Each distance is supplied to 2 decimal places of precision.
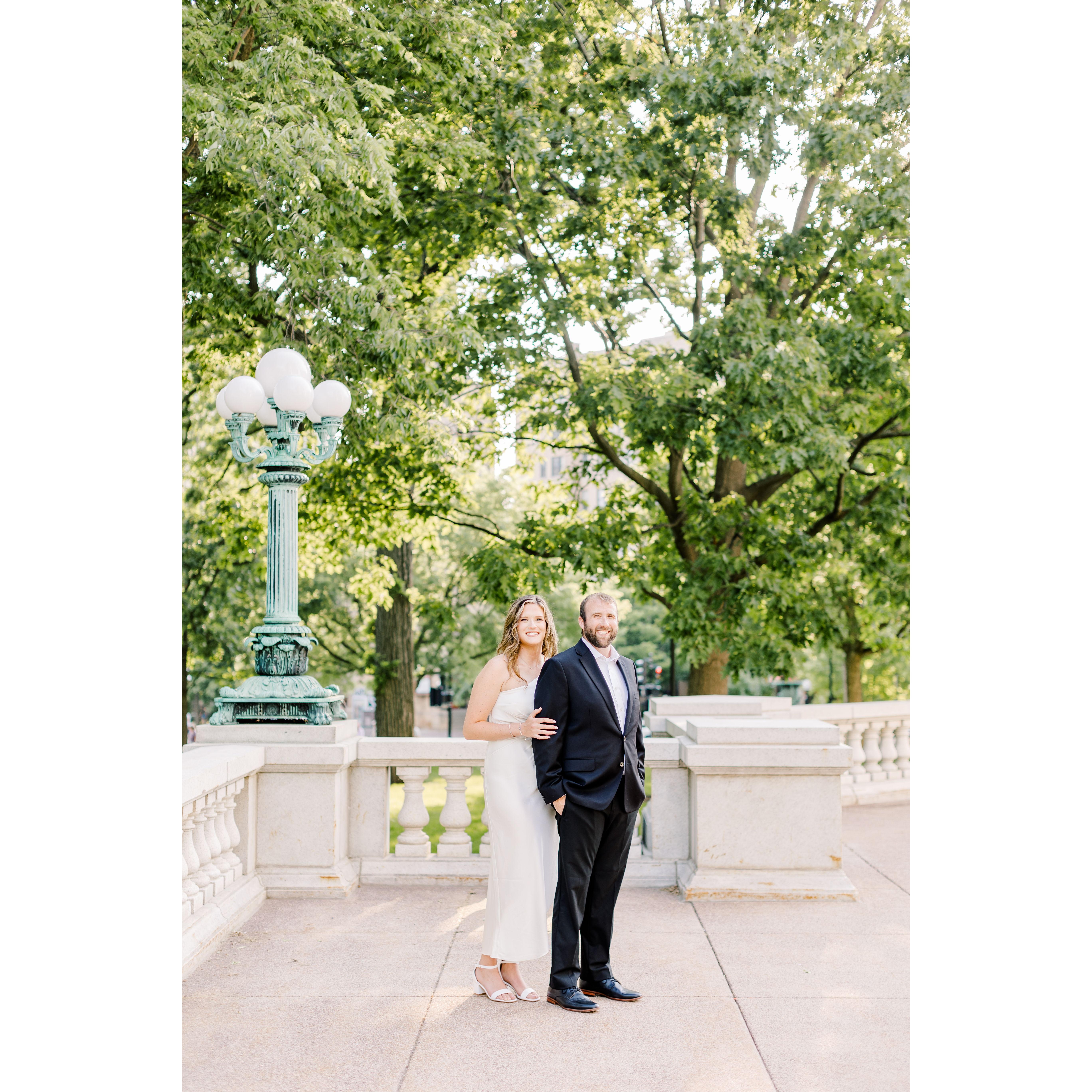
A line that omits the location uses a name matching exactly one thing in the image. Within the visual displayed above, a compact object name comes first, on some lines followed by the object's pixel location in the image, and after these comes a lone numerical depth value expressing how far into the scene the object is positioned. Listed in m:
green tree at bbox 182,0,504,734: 8.84
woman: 4.99
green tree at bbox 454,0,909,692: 12.08
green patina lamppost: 7.21
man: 4.98
